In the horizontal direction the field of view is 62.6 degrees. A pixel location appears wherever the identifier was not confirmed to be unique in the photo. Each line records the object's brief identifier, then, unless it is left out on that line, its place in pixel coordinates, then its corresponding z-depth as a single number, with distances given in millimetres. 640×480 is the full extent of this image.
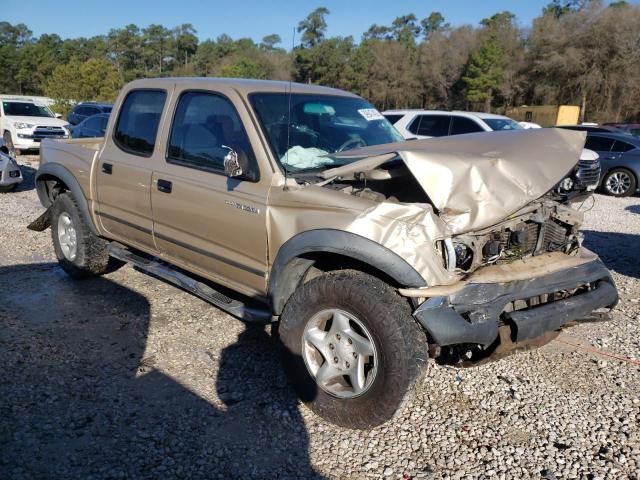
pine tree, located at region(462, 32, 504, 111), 48375
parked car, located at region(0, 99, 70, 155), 16578
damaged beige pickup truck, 2852
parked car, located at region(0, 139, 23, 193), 10445
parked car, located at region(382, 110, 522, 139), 11662
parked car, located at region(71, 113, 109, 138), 14656
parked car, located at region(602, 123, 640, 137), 18525
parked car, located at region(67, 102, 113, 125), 20228
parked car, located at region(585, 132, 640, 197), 12758
